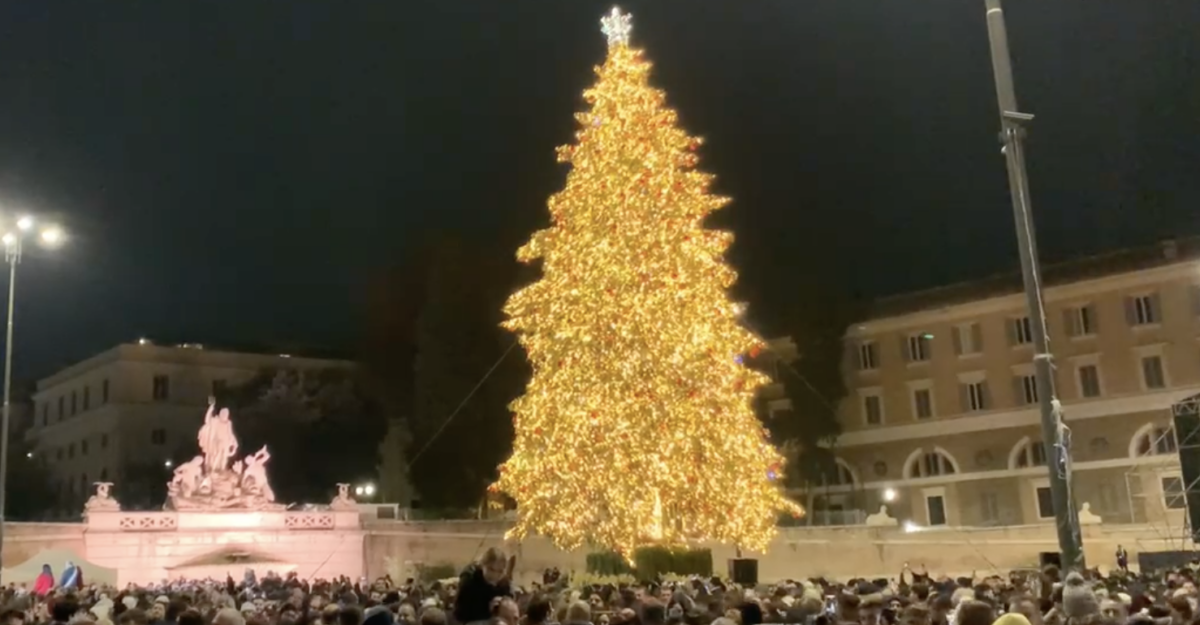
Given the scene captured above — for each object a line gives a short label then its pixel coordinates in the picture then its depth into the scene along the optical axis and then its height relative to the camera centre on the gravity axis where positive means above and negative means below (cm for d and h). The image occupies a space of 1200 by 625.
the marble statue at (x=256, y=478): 3897 +162
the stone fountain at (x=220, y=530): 3647 -11
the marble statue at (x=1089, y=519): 3188 -111
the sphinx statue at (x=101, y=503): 3672 +98
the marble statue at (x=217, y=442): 3781 +286
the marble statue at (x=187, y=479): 3806 +167
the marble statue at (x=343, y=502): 4100 +67
